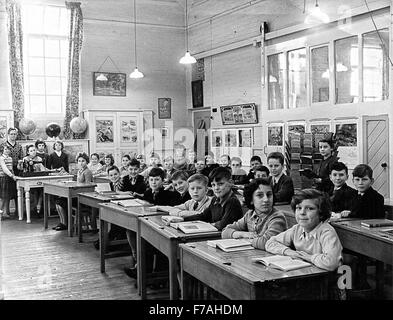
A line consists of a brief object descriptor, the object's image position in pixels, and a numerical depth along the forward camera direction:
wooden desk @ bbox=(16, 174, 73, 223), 8.83
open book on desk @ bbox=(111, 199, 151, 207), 5.15
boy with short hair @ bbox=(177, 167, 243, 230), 3.85
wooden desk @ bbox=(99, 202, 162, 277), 4.56
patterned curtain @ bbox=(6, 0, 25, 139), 11.02
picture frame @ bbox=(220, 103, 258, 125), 10.62
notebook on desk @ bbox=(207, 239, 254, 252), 3.04
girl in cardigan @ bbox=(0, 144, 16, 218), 9.42
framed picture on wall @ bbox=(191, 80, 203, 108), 12.76
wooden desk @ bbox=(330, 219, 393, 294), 3.56
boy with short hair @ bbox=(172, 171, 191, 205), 5.31
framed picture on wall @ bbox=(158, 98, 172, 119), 13.07
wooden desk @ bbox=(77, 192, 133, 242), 5.99
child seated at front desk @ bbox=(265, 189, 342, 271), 2.83
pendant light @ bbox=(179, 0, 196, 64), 9.53
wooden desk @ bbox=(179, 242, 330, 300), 2.40
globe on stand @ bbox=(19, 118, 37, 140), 10.79
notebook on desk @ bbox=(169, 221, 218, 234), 3.61
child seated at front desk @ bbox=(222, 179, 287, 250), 3.33
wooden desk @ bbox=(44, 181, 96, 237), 7.44
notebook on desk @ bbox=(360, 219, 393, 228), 3.94
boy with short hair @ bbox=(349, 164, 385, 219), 4.46
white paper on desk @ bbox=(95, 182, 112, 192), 6.82
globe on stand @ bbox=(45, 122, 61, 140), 11.25
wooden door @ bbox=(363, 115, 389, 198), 7.55
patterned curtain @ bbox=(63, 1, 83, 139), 11.80
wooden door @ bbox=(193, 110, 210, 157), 12.59
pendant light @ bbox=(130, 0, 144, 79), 11.19
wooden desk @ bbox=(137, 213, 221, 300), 3.50
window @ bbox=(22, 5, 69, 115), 11.59
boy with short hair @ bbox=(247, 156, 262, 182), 7.70
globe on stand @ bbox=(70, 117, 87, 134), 11.43
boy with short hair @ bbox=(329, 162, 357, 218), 4.86
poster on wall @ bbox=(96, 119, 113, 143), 11.67
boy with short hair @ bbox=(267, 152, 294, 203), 5.76
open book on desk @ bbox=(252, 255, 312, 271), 2.56
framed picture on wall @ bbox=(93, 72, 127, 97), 12.20
